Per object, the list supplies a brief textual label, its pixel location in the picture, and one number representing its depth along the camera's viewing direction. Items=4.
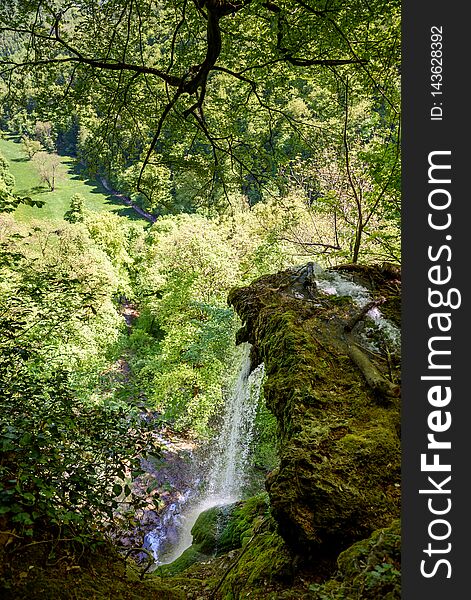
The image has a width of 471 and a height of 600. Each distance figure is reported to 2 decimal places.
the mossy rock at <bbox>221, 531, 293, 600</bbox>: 3.08
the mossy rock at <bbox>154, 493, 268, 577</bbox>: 6.88
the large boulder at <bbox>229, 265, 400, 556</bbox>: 2.49
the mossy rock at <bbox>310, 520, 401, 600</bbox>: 1.77
